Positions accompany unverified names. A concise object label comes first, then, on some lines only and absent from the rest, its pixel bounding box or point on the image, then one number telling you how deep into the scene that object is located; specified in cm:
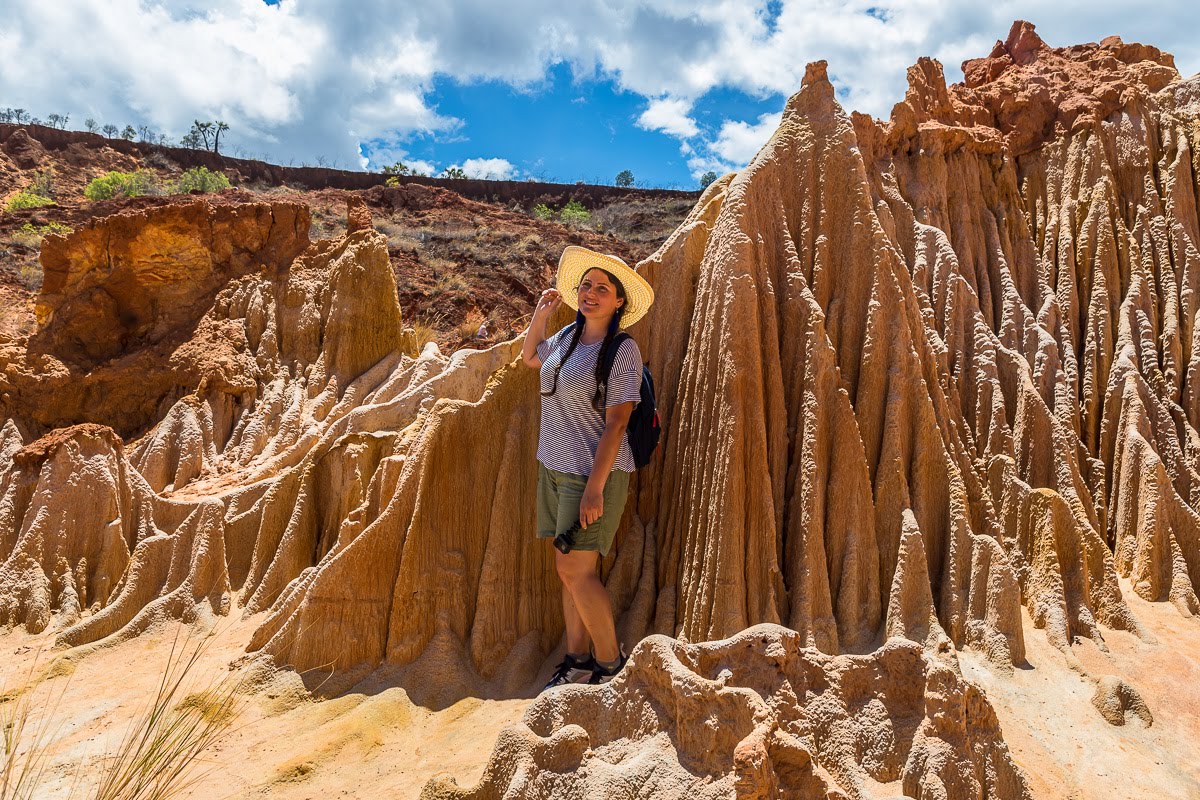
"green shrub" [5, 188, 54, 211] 2486
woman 407
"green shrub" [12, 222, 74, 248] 2045
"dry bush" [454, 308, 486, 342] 2106
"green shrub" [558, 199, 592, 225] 3550
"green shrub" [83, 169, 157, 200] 2881
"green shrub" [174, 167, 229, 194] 3122
